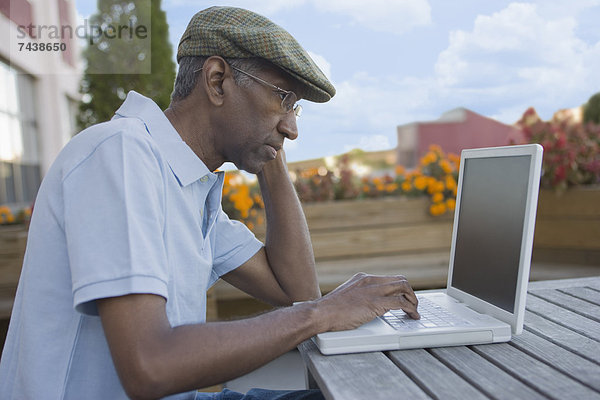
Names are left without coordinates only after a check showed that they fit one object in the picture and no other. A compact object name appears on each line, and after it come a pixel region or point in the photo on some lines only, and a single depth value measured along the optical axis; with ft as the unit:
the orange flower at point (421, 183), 11.55
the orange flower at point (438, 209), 11.31
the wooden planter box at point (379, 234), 11.16
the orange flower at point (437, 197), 11.34
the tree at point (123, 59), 24.26
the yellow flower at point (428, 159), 12.06
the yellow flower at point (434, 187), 11.45
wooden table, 2.75
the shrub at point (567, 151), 11.09
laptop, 3.42
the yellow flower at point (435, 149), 12.52
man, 2.88
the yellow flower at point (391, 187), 12.04
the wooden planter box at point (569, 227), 10.82
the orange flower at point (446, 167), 11.85
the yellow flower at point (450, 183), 11.50
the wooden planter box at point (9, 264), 11.48
